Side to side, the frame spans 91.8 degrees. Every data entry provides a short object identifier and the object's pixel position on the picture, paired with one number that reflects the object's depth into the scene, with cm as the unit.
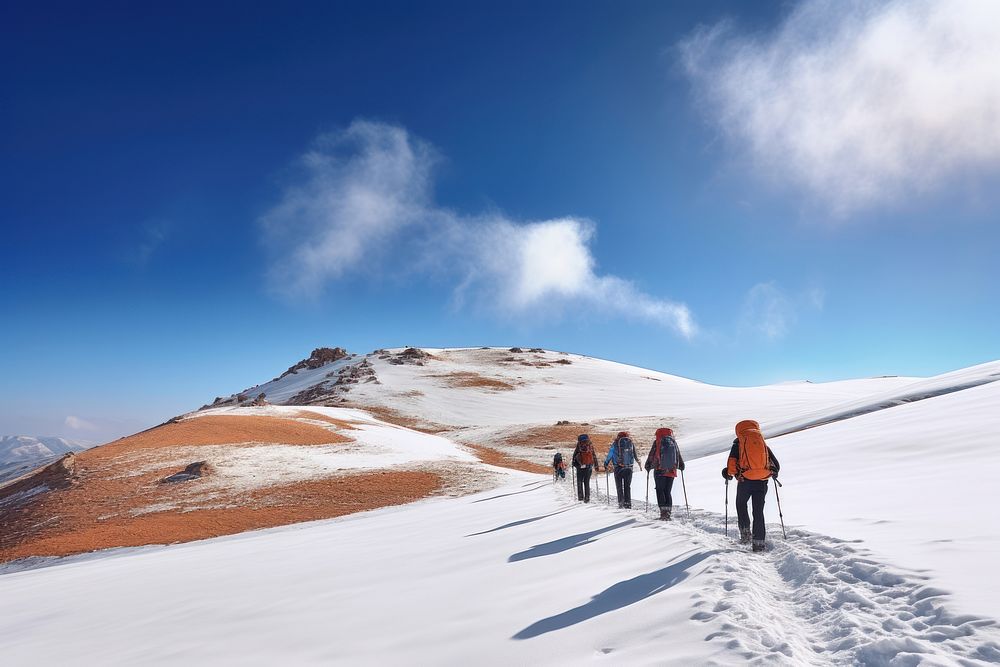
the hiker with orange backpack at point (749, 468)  751
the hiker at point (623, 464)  1250
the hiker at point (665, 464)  1025
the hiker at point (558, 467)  2108
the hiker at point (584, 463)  1476
